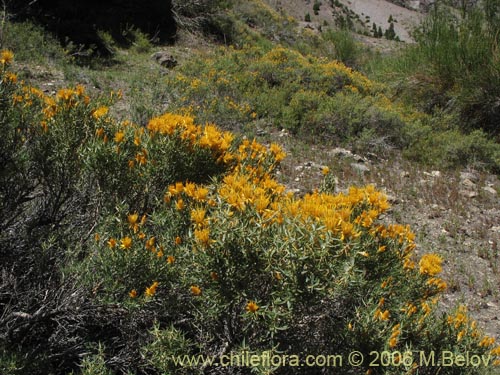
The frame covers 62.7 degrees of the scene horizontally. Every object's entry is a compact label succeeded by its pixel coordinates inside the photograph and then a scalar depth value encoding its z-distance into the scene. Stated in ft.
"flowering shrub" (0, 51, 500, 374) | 5.46
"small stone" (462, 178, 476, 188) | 20.29
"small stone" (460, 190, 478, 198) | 19.17
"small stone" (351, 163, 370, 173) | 20.03
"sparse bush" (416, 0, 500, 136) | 26.73
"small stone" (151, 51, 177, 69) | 30.96
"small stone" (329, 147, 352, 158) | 21.68
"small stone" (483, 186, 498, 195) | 19.89
